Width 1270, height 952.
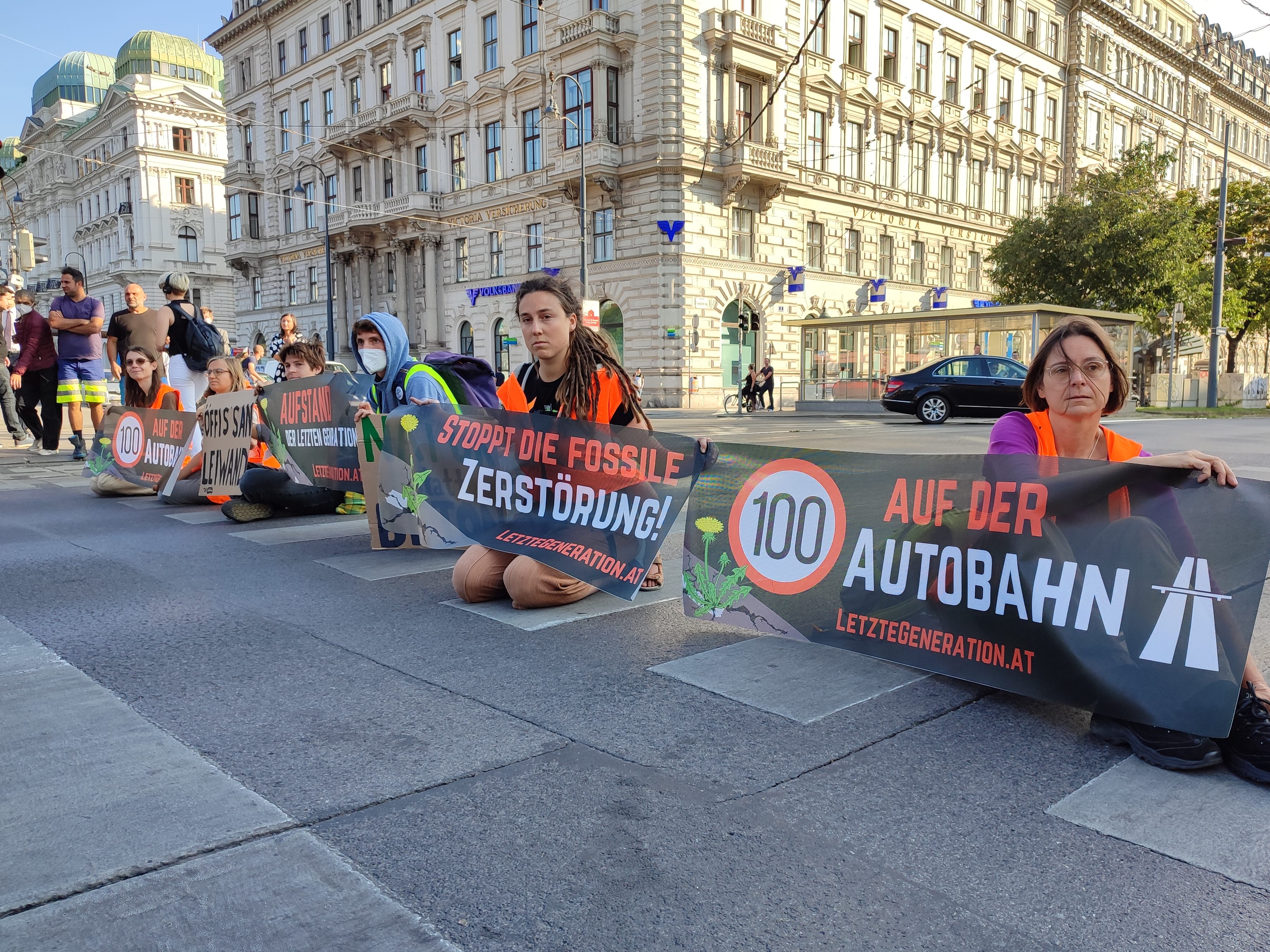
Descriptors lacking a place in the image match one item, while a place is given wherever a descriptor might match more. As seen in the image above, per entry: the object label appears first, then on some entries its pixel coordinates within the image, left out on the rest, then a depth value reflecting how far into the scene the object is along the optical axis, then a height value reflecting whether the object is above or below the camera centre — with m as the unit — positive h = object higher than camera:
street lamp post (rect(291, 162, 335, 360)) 40.00 +4.35
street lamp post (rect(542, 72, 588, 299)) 28.36 +6.89
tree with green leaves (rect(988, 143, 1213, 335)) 31.78 +5.08
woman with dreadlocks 4.52 +0.02
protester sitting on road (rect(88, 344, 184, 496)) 8.73 +0.01
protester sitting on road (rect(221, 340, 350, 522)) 7.30 -0.78
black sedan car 21.75 +0.03
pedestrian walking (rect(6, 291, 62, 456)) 11.10 +0.25
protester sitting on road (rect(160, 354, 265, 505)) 8.02 +0.02
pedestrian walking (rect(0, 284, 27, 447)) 12.44 +0.61
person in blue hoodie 5.63 +0.17
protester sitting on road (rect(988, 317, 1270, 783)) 2.71 -0.25
